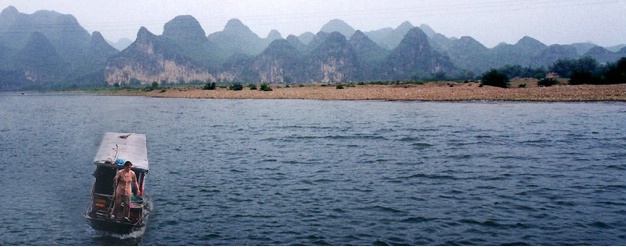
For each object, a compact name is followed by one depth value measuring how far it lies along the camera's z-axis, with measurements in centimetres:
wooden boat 1204
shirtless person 1232
